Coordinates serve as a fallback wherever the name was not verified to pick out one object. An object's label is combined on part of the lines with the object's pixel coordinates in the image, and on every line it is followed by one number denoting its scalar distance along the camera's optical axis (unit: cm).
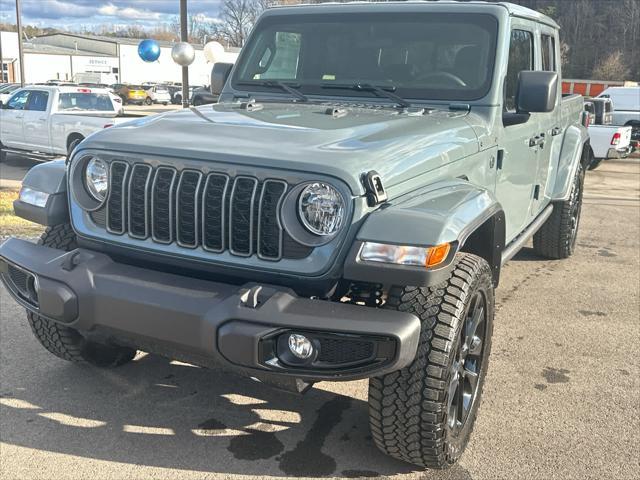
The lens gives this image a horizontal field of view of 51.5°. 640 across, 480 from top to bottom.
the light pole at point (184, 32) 1506
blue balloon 2686
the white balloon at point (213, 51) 1745
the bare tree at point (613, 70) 6134
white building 6675
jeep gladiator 246
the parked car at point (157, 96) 4934
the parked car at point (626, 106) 1733
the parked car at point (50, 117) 1214
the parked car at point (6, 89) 2655
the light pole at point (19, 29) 2780
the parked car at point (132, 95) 4656
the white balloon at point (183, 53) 1479
